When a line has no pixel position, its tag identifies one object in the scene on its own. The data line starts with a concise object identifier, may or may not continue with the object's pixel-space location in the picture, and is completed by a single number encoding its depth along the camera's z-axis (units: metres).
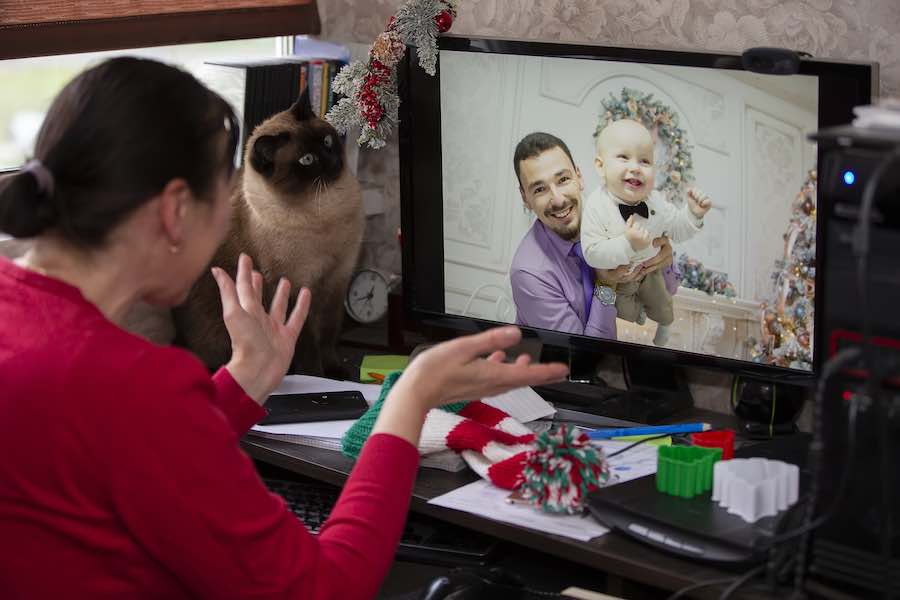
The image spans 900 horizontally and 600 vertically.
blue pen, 1.77
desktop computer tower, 1.31
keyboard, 1.68
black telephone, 1.83
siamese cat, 1.98
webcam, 1.66
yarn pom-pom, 1.57
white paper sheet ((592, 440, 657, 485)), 1.66
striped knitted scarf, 1.58
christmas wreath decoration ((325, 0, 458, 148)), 1.91
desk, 1.49
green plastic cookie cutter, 1.55
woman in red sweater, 1.30
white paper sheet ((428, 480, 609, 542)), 1.56
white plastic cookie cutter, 1.51
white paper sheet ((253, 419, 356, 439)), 1.79
